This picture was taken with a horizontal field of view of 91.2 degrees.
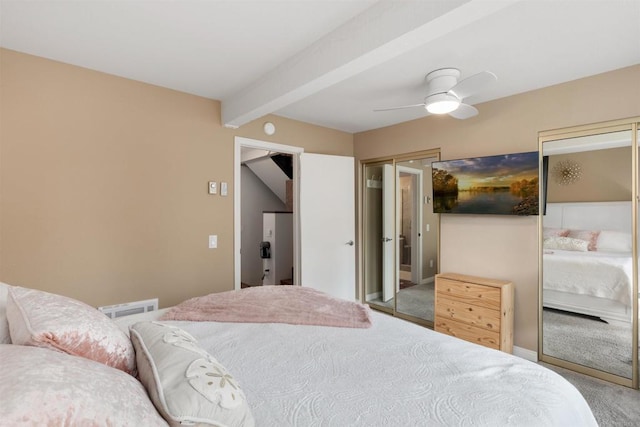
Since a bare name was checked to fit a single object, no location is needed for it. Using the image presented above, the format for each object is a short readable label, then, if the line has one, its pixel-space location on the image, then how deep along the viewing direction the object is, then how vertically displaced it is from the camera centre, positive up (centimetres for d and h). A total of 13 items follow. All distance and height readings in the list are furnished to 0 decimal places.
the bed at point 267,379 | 64 -64
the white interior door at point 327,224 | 373 -17
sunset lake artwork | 277 +24
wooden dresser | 274 -92
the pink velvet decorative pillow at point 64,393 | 55 -36
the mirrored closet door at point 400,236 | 372 -34
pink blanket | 181 -60
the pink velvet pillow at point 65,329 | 87 -35
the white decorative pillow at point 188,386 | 75 -46
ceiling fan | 218 +85
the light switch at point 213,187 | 305 +23
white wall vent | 250 -80
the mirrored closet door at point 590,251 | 244 -35
